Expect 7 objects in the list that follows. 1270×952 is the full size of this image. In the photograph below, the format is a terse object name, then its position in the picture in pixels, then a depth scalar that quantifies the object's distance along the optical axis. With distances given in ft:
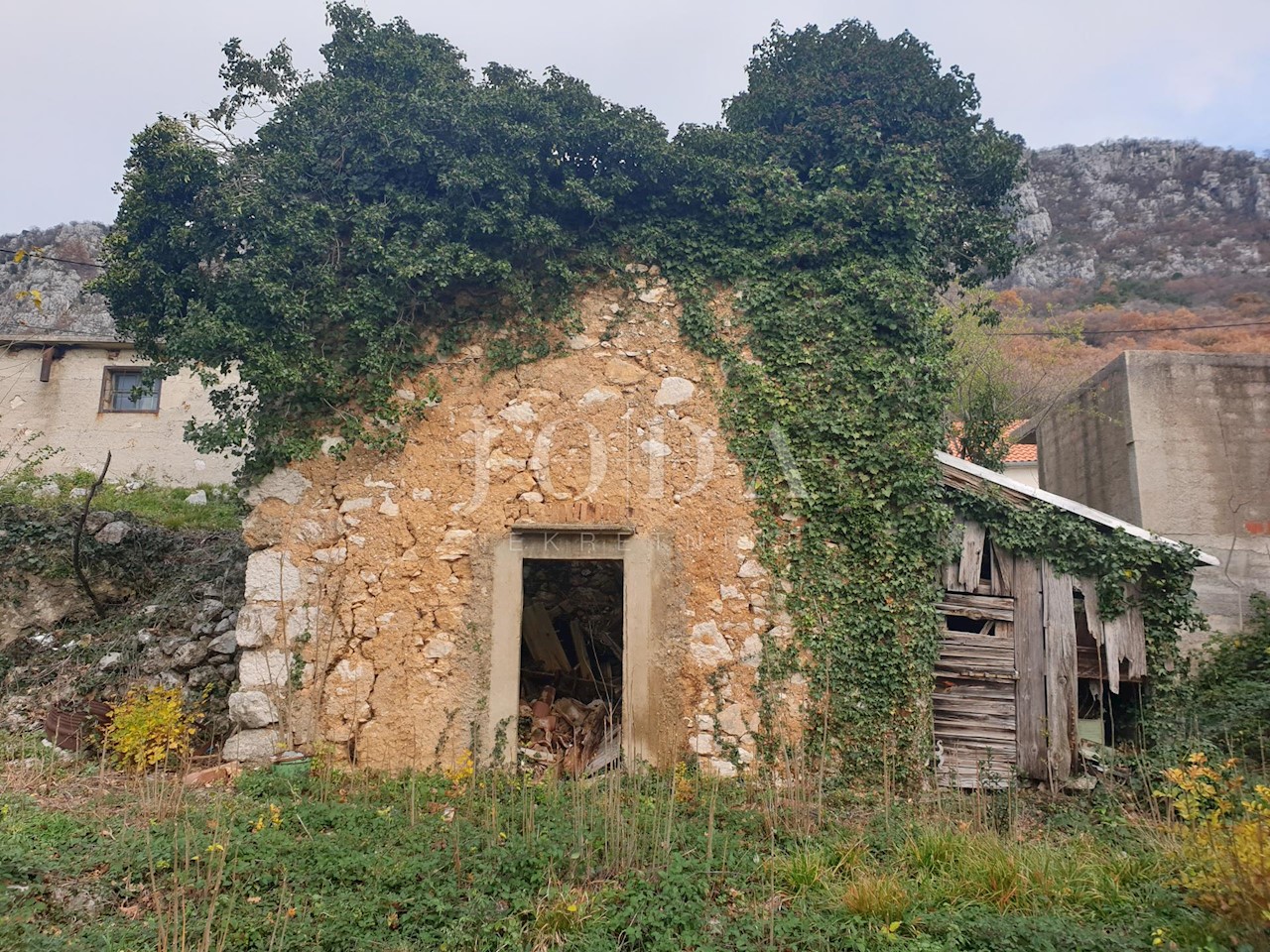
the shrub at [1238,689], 20.90
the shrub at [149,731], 18.83
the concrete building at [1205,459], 29.22
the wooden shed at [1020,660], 21.11
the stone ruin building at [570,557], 20.25
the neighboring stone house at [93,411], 47.37
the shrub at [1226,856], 11.61
